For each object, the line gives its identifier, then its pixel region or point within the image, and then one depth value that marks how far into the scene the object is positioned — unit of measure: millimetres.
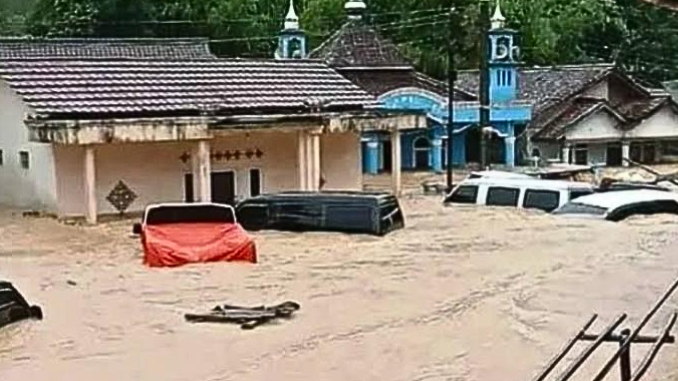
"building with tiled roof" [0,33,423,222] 31719
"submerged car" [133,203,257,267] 24297
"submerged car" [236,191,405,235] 28469
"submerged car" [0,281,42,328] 18453
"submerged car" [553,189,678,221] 29938
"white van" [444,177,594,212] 32594
